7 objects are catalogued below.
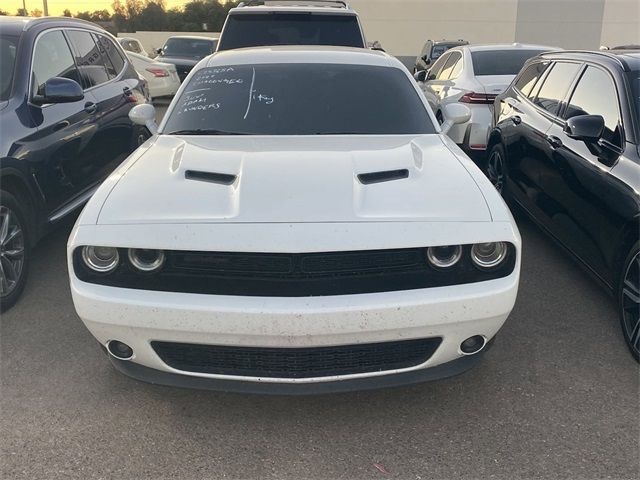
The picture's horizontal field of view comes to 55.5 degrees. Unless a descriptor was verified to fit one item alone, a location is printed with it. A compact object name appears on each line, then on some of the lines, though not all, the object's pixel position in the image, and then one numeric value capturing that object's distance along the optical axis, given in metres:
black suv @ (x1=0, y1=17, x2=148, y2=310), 4.02
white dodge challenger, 2.52
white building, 30.33
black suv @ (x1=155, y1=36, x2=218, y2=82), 17.72
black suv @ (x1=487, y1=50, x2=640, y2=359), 3.54
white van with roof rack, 7.74
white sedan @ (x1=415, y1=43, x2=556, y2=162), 7.21
